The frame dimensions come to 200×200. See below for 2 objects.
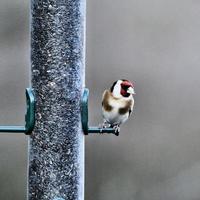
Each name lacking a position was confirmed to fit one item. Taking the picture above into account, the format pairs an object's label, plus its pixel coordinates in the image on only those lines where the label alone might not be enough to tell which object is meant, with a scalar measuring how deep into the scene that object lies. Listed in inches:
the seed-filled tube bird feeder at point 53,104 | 453.4
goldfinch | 483.2
